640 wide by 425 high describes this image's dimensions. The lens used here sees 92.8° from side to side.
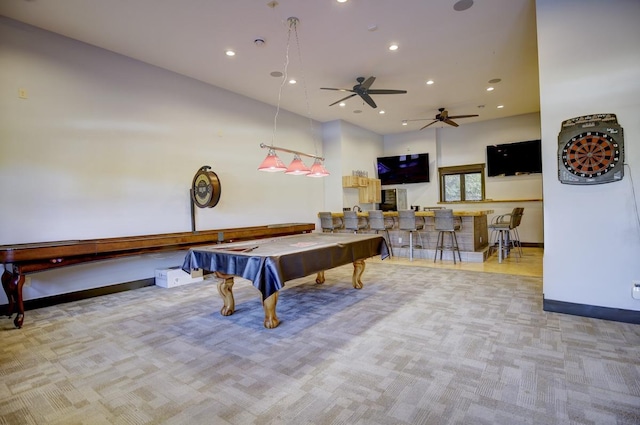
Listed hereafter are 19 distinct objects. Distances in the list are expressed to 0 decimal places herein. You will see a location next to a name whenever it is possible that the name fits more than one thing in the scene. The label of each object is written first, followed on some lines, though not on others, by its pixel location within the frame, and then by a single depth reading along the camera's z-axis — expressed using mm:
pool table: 2760
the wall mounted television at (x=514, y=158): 7969
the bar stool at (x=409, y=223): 6336
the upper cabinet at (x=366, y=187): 8352
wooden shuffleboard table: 3213
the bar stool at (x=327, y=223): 7609
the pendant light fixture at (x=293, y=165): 3644
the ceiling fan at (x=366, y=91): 5070
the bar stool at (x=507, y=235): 6043
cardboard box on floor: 4789
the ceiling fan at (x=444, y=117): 7230
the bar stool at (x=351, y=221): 7180
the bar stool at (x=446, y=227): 5926
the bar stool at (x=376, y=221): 6805
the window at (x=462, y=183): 8914
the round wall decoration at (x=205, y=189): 4965
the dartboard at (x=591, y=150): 3006
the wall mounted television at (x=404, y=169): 9471
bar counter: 6266
